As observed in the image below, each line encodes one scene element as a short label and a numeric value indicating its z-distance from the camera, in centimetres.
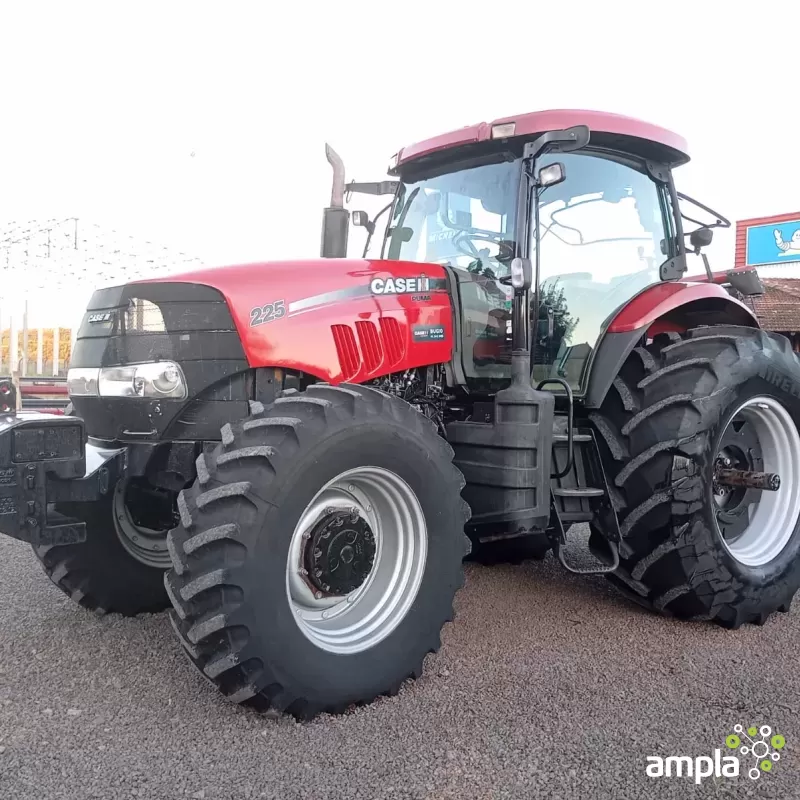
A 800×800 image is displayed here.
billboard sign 2059
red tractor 261
